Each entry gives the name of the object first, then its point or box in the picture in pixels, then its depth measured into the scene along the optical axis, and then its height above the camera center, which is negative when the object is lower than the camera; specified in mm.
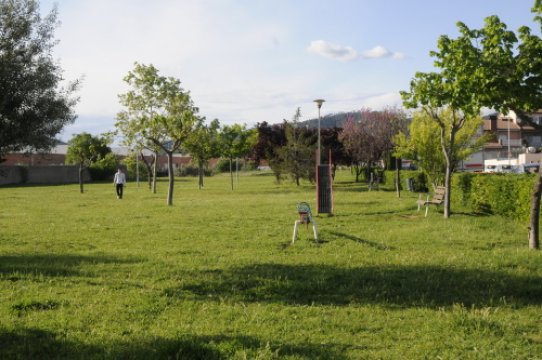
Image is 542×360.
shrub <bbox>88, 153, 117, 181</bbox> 59166 +31
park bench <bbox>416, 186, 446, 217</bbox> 17000 -940
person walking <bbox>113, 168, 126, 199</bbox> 27719 -545
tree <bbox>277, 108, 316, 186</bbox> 38625 +1055
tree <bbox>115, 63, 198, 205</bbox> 23094 +2875
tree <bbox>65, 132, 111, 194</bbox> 59938 +3166
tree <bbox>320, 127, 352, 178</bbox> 45438 +2192
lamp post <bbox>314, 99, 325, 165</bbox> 23766 +3094
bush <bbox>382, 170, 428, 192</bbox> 29219 -574
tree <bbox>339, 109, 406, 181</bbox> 45781 +2914
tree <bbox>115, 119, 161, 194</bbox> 25188 +1709
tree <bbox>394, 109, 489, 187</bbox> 24984 +1114
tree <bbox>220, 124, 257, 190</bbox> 41438 +2435
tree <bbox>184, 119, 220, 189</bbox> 35484 +1885
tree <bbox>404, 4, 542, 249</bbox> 8906 +1720
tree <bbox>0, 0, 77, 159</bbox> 7934 +1359
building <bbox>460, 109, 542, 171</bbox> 77544 +4263
